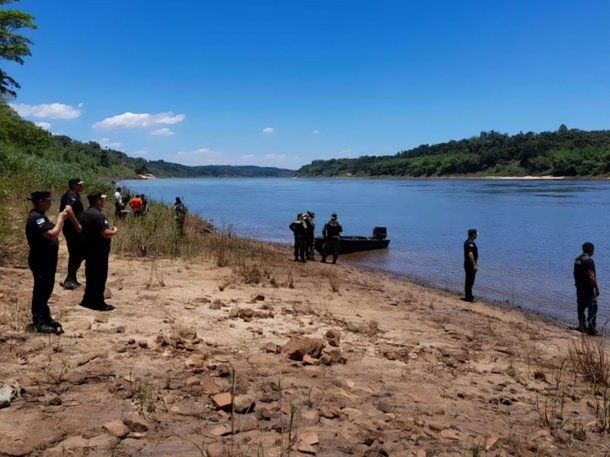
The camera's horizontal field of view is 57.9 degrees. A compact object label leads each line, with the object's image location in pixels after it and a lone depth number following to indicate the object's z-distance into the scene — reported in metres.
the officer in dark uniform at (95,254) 7.55
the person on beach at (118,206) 18.96
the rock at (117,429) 4.09
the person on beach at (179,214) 18.05
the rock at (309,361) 6.06
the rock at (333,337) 7.00
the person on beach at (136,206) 19.58
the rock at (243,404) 4.64
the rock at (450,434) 4.54
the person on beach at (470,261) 12.95
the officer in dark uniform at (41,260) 6.20
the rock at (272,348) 6.44
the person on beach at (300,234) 17.52
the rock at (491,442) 4.40
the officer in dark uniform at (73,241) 8.77
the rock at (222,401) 4.64
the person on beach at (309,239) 17.81
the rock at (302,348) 6.21
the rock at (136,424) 4.18
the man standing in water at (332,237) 18.42
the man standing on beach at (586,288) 10.20
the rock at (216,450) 3.87
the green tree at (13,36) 23.74
